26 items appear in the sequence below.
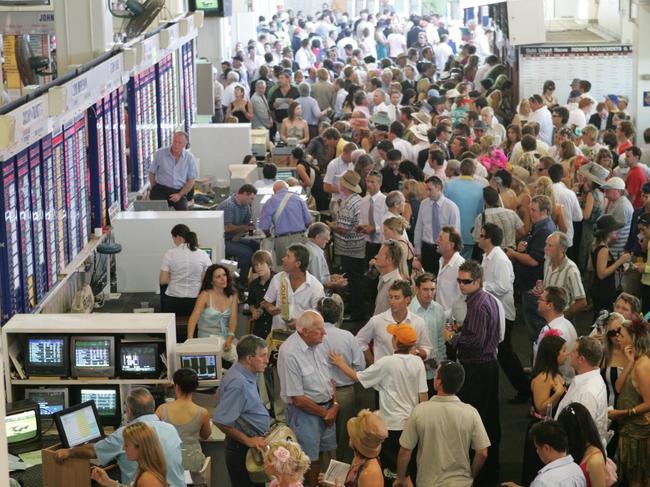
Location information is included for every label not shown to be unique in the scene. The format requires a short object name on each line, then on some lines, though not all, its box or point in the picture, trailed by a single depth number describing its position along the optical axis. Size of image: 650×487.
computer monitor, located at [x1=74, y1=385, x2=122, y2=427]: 13.47
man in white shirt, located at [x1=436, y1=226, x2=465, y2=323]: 14.82
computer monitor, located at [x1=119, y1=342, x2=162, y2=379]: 13.26
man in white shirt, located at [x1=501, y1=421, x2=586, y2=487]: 9.85
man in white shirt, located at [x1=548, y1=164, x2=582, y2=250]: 18.77
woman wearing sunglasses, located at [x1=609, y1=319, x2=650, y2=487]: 11.99
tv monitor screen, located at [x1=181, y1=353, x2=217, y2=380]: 13.79
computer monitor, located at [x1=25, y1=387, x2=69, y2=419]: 13.44
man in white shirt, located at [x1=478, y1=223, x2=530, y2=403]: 15.19
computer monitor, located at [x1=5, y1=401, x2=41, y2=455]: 12.83
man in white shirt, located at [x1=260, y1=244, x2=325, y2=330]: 14.68
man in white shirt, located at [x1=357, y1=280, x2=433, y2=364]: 12.95
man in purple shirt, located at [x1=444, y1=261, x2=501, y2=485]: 13.11
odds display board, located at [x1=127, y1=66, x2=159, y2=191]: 23.64
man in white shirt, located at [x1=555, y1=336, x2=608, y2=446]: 11.30
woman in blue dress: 15.23
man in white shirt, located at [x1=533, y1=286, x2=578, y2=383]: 13.31
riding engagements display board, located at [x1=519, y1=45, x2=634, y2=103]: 31.72
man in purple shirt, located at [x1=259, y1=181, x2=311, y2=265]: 18.76
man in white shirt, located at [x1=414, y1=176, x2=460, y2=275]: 17.94
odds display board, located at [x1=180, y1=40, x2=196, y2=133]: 30.79
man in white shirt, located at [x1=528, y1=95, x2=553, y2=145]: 26.19
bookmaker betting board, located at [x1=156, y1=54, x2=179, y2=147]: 26.99
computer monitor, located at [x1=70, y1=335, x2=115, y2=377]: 13.31
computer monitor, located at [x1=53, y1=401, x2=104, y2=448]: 12.09
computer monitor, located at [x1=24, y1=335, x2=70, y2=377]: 13.27
